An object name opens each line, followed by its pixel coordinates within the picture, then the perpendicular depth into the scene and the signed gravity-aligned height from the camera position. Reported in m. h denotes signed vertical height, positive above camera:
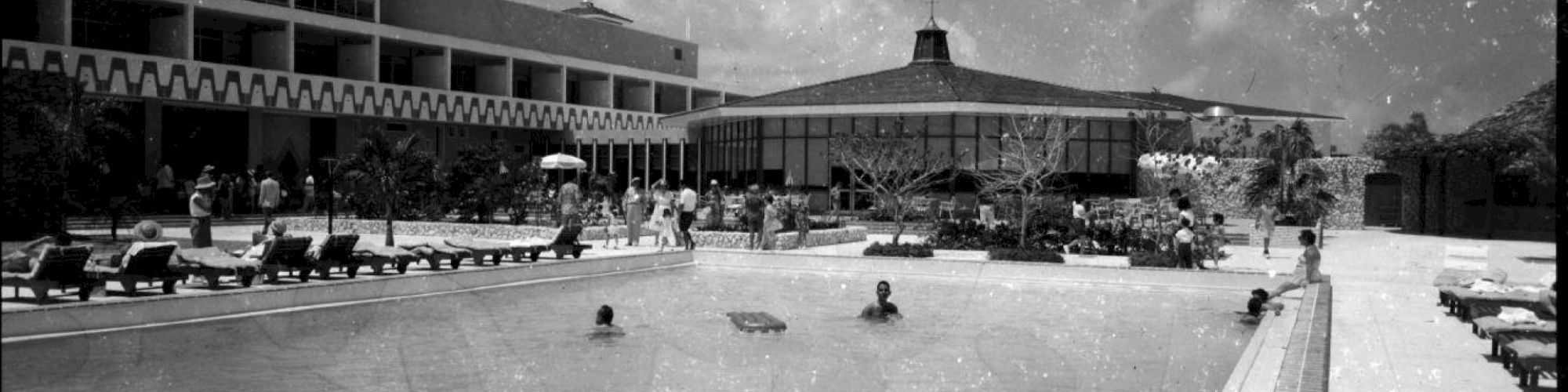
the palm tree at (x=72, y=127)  16.47 +1.14
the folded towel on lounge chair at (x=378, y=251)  15.83 -0.79
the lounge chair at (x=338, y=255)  14.93 -0.80
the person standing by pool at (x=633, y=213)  22.86 -0.32
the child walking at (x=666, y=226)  22.38 -0.54
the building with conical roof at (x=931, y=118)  36.41 +2.69
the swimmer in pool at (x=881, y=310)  13.70 -1.29
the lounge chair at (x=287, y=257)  14.14 -0.80
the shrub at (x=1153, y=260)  18.83 -0.89
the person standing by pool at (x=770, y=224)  22.28 -0.48
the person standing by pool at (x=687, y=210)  21.34 -0.23
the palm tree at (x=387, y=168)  24.31 +0.56
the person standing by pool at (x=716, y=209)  25.47 -0.23
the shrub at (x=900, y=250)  21.08 -0.89
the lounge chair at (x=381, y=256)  15.81 -0.86
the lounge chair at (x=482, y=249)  18.03 -0.84
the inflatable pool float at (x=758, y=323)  12.90 -1.38
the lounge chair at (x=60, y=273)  11.20 -0.82
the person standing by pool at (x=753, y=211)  22.16 -0.23
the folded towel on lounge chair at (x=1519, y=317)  10.05 -0.94
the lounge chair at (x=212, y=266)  13.06 -0.84
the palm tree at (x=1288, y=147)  31.77 +1.61
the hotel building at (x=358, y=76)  33.84 +4.25
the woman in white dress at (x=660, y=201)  22.50 -0.08
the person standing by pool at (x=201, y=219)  18.03 -0.42
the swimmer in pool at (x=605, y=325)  12.34 -1.37
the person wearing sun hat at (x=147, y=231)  16.80 -0.60
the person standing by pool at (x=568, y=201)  24.09 -0.09
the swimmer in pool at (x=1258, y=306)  13.66 -1.18
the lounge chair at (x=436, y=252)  16.95 -0.85
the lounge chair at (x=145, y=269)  12.20 -0.83
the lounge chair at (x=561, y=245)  19.03 -0.81
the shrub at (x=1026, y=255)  20.56 -0.93
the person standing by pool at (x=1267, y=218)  23.64 -0.25
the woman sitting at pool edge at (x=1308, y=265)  15.03 -0.78
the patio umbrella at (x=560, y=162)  33.97 +1.01
